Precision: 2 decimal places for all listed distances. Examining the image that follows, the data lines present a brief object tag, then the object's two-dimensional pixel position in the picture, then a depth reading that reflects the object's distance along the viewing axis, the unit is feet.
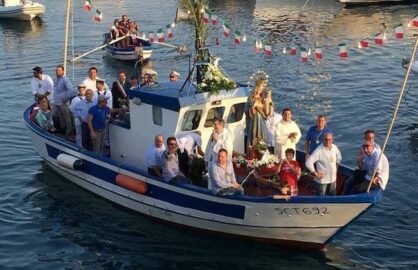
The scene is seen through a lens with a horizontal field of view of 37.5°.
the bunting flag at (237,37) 55.95
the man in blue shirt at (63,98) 55.72
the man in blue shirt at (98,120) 49.57
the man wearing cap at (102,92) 51.88
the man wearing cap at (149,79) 49.24
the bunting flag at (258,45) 56.81
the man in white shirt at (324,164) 40.47
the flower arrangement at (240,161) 45.11
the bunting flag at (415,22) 44.68
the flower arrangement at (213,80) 45.96
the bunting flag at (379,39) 49.65
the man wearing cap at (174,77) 50.75
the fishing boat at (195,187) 40.47
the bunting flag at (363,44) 53.88
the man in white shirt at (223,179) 41.04
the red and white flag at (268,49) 56.20
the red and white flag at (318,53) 54.54
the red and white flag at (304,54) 55.50
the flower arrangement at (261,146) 45.65
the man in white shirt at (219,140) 42.80
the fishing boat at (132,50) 105.40
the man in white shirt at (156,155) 44.16
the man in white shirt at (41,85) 59.62
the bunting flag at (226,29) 57.15
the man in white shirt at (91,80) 53.88
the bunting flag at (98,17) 70.04
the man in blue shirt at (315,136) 42.75
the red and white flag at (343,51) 51.04
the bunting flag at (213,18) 58.67
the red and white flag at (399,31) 48.55
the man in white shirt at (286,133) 44.47
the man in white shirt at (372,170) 39.40
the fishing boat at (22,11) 151.43
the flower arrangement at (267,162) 43.78
